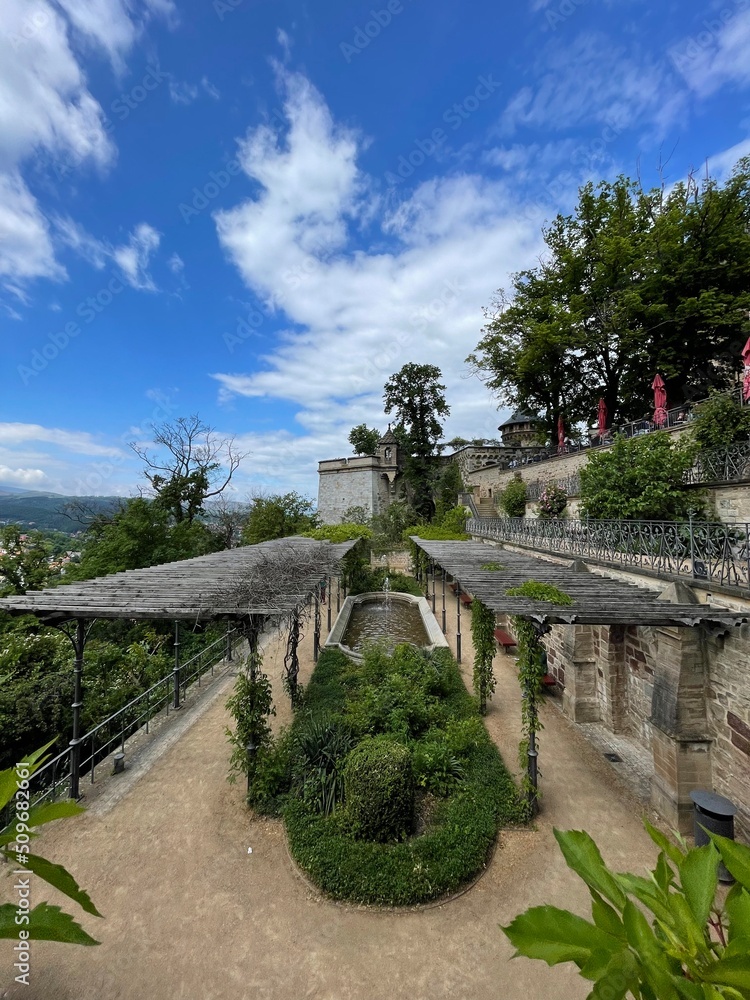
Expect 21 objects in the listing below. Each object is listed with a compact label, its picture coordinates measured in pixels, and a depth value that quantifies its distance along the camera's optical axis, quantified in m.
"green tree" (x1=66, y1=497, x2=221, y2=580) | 17.58
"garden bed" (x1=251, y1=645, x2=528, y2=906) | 4.77
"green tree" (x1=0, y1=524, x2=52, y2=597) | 16.22
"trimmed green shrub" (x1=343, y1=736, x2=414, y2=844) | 5.21
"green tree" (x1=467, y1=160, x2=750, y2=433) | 16.94
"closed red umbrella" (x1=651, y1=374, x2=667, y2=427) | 15.45
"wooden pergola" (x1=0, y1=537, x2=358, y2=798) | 5.62
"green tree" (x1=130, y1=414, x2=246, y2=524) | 25.86
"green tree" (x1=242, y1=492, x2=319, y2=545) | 27.97
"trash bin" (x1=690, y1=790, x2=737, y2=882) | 4.78
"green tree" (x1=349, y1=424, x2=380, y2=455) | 45.19
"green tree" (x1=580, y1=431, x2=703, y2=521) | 10.24
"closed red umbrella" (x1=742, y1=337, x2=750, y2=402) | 9.73
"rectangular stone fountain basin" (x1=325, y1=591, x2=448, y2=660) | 13.16
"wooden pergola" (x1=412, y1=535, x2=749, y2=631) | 5.34
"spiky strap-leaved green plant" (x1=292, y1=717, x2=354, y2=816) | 5.84
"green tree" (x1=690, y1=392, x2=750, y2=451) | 10.60
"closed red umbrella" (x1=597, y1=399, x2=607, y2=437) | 20.64
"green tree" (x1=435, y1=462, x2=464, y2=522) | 34.06
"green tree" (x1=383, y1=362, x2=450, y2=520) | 36.47
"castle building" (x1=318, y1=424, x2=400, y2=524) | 37.17
